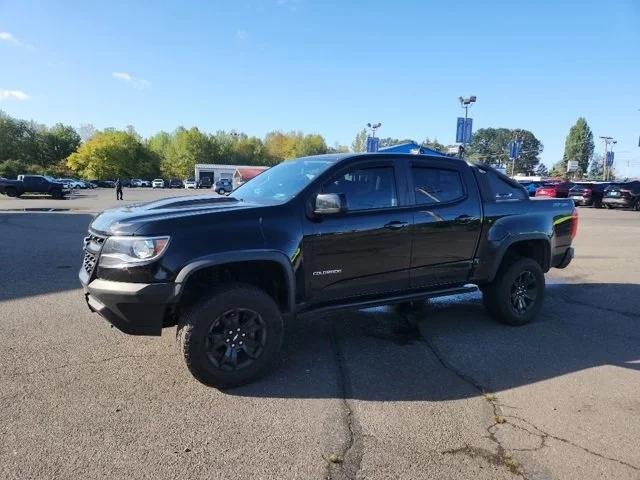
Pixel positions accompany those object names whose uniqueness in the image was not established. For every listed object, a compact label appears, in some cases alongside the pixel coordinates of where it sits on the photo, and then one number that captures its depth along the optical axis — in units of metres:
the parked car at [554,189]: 35.22
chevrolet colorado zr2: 3.75
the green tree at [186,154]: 112.31
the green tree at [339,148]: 120.11
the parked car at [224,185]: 53.91
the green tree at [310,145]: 123.11
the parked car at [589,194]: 33.09
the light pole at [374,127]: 36.47
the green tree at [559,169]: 113.81
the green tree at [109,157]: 95.25
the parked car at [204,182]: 90.26
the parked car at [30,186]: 34.94
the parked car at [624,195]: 30.23
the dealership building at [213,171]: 96.00
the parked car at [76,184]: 67.69
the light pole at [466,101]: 24.24
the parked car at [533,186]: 39.40
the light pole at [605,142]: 70.66
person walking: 34.84
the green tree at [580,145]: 130.12
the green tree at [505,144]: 145.25
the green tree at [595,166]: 125.12
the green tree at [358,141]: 97.49
